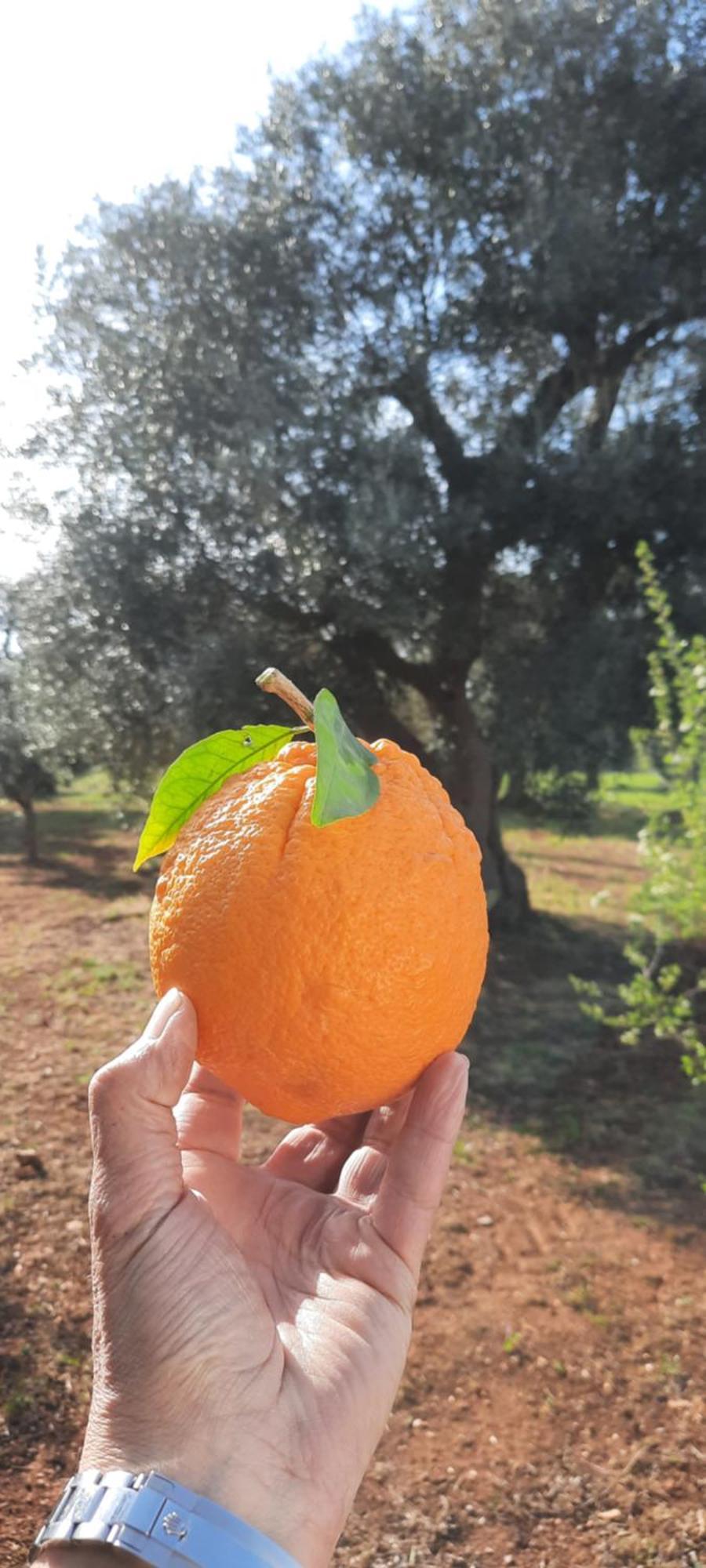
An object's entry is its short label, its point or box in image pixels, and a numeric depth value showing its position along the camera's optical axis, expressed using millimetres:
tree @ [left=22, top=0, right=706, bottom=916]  6742
